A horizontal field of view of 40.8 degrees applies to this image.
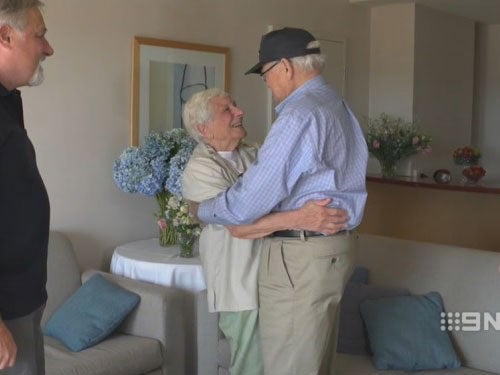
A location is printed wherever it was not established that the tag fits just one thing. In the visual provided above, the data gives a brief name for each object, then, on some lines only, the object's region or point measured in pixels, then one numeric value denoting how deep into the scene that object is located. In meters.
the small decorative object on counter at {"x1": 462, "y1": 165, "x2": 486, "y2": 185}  5.09
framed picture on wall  3.78
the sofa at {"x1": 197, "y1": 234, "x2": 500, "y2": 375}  2.82
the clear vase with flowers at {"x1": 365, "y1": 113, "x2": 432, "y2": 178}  5.12
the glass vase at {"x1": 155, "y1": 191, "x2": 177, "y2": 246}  3.55
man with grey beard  1.59
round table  3.28
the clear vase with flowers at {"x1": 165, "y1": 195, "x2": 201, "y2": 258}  3.29
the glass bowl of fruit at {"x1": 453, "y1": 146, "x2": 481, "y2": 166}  5.26
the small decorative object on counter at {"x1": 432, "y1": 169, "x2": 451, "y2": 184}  5.06
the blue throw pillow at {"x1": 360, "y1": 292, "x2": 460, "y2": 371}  2.78
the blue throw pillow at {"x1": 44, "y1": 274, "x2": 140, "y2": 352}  2.91
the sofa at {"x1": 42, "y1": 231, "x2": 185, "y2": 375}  2.78
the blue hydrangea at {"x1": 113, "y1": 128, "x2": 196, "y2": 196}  3.40
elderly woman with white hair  2.29
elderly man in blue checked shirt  1.96
